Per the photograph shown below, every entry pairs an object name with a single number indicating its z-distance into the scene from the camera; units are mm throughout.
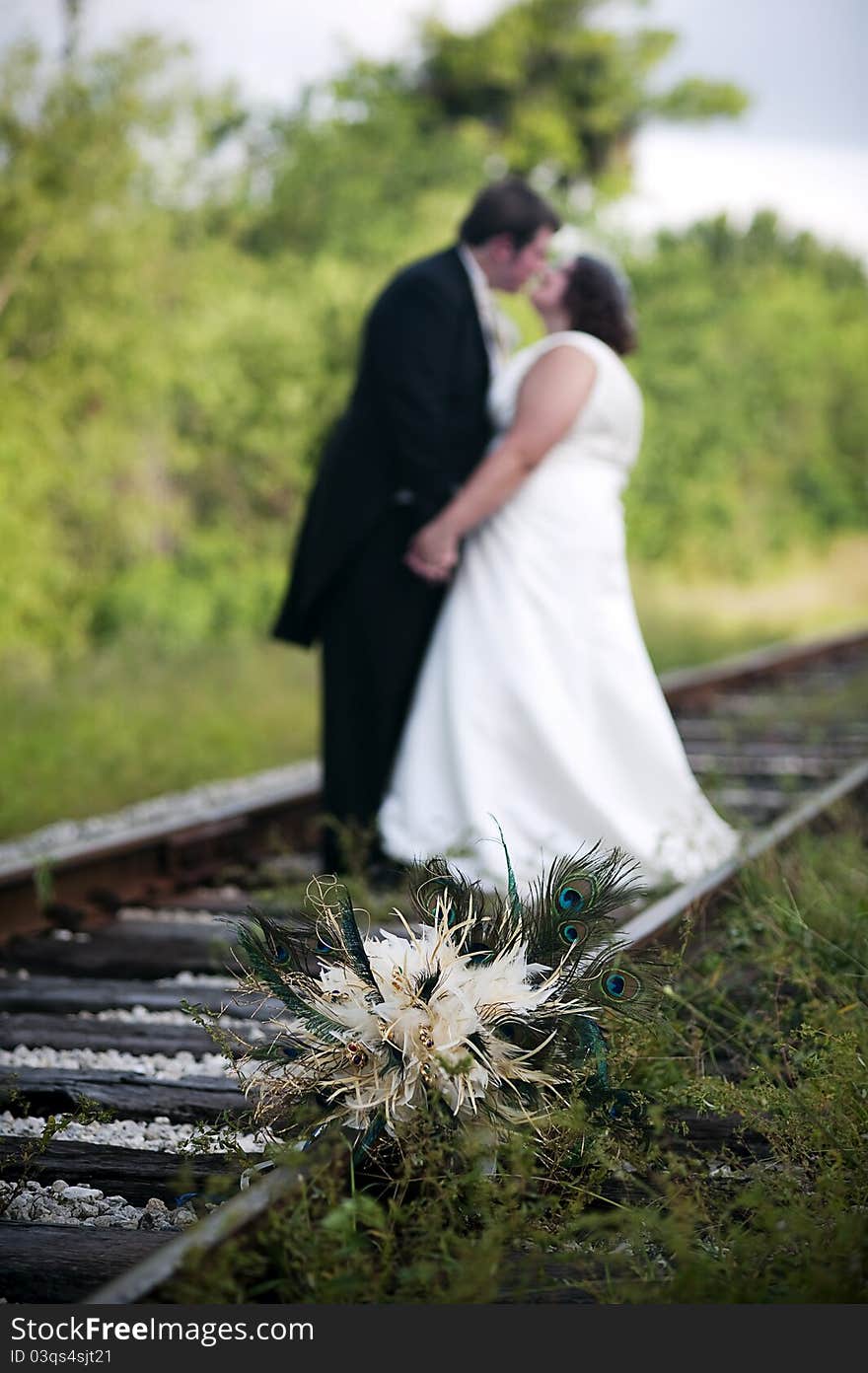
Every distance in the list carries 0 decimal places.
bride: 9305
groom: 9492
